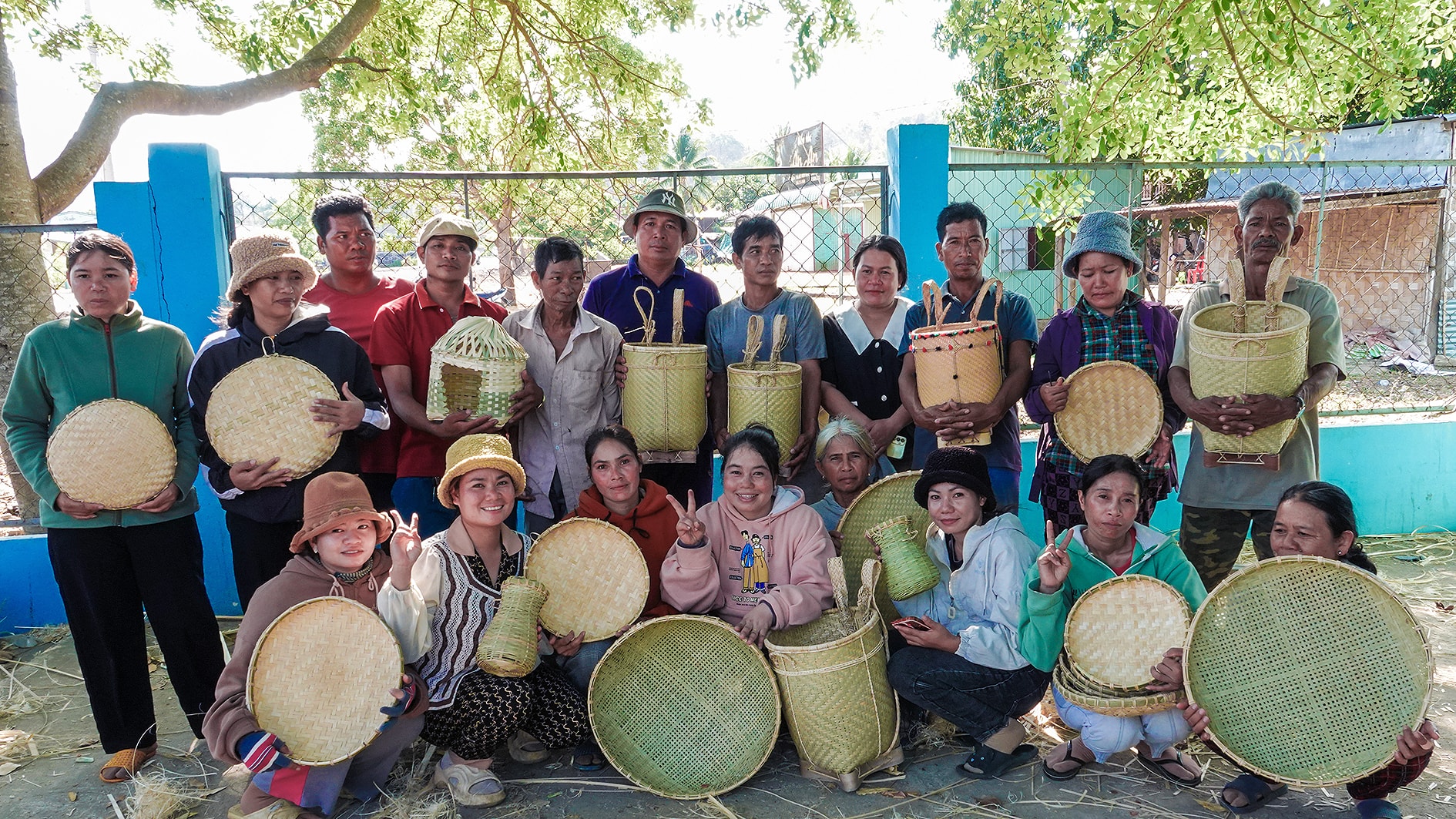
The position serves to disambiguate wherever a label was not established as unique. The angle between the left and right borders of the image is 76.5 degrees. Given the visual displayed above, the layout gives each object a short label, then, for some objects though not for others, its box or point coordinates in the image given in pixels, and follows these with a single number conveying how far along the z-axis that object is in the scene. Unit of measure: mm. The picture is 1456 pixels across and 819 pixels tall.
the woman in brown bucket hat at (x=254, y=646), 2686
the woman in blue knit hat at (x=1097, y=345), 3355
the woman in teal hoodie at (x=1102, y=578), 2811
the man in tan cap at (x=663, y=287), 3846
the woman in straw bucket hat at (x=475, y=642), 2945
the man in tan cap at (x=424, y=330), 3533
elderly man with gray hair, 3150
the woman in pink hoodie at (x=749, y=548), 3094
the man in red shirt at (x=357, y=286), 3621
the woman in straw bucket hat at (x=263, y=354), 3150
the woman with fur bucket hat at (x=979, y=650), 2957
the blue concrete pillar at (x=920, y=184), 4742
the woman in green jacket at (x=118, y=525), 3043
